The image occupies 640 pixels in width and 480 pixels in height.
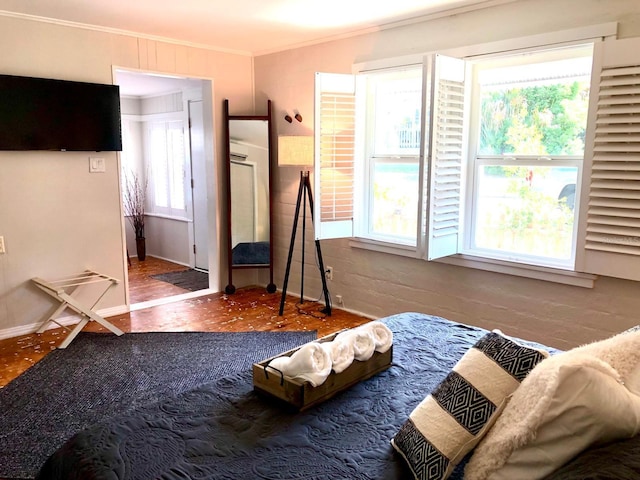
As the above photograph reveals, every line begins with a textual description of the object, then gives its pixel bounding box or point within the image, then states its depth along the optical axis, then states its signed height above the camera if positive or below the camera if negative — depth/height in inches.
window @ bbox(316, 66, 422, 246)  155.1 +3.0
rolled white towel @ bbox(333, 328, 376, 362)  72.3 -27.1
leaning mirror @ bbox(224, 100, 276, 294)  194.9 -12.7
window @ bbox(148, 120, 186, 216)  253.8 -2.8
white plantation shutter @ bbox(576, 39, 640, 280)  104.4 -0.3
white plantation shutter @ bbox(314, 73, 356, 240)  154.6 +2.3
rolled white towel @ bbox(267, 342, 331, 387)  65.5 -27.8
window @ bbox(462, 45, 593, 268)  121.1 +1.7
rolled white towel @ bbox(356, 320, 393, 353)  76.0 -27.3
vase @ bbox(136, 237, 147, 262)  270.3 -48.0
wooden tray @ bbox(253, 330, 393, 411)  64.6 -30.7
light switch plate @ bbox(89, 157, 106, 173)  162.4 -1.6
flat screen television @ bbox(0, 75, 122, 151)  142.5 +13.7
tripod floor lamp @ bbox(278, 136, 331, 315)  167.9 -1.3
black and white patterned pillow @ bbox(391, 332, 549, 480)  50.8 -26.6
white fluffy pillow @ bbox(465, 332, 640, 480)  41.9 -22.6
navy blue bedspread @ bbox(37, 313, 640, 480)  52.4 -32.8
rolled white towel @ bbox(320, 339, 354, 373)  69.1 -27.5
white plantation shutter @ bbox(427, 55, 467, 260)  128.2 +1.5
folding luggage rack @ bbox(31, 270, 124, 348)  145.6 -41.8
